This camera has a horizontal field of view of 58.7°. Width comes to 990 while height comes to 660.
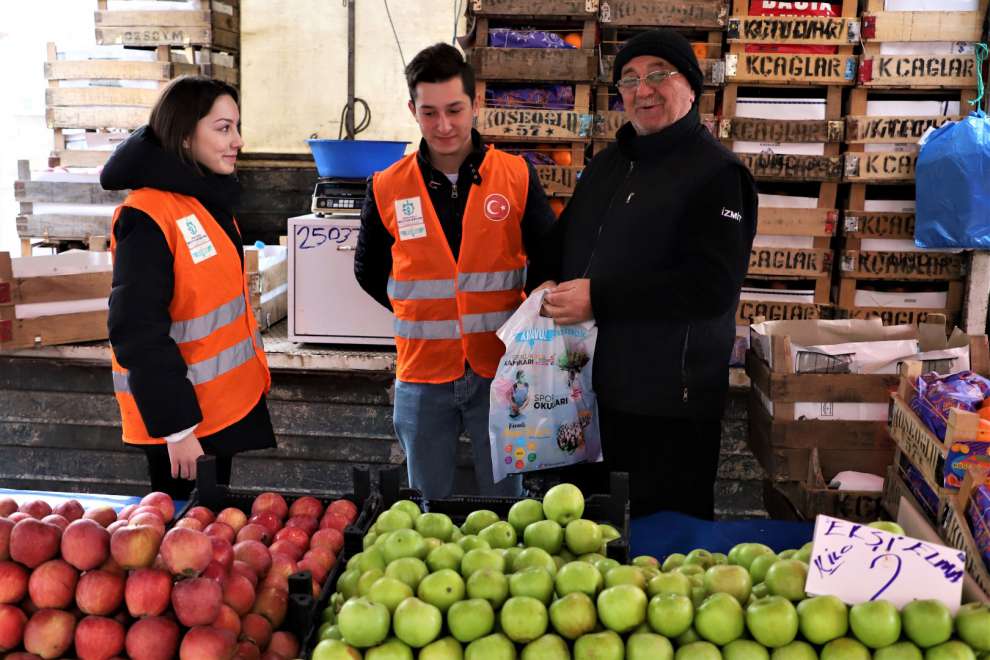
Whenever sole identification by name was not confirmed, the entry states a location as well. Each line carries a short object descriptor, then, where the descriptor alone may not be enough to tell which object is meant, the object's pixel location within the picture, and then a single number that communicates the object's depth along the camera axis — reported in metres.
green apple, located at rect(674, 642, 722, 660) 1.35
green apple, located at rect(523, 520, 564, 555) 1.66
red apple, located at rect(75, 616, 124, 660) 1.45
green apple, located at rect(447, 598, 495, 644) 1.39
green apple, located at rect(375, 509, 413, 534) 1.73
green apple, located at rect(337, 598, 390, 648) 1.38
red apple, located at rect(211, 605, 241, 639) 1.50
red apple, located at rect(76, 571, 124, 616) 1.46
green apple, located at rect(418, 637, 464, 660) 1.36
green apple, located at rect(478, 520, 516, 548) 1.67
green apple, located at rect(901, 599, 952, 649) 1.37
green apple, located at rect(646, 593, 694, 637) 1.38
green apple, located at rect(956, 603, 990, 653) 1.37
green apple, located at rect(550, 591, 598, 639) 1.40
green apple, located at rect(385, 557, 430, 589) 1.50
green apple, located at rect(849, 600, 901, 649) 1.37
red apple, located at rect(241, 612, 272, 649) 1.57
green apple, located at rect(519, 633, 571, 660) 1.36
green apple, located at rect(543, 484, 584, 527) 1.72
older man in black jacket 2.30
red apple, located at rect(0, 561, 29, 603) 1.48
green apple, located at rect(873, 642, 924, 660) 1.36
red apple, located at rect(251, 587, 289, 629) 1.66
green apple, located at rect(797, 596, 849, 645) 1.39
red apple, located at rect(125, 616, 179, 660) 1.44
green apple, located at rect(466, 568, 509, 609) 1.45
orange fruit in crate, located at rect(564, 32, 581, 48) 4.37
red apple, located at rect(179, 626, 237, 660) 1.43
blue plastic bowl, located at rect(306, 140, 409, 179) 3.70
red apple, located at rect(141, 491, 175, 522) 1.98
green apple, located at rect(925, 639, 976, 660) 1.35
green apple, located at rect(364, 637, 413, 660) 1.36
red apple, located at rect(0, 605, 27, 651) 1.47
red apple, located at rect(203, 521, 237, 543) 1.85
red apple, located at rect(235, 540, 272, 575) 1.74
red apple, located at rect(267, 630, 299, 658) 1.57
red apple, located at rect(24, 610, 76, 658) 1.46
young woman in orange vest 2.32
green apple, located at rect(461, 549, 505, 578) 1.52
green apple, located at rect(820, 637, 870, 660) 1.35
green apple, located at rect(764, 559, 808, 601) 1.48
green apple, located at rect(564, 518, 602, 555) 1.66
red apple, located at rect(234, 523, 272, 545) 1.87
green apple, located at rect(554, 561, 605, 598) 1.46
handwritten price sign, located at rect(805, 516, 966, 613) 1.44
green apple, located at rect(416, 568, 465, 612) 1.45
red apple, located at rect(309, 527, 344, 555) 1.87
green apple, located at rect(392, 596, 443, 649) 1.38
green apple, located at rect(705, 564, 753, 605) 1.49
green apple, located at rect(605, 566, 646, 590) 1.46
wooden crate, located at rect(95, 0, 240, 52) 5.64
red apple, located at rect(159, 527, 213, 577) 1.49
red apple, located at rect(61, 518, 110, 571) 1.49
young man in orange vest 2.81
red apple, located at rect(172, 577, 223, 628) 1.46
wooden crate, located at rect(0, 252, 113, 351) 3.83
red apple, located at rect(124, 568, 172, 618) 1.46
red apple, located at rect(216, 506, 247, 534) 1.95
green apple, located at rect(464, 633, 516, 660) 1.35
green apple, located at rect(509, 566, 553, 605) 1.46
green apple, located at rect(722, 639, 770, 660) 1.37
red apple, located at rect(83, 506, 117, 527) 1.81
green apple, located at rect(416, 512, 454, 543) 1.73
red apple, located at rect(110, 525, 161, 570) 1.49
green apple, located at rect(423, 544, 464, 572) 1.55
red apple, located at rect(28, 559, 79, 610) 1.48
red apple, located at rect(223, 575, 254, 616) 1.58
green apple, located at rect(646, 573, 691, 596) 1.44
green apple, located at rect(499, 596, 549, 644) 1.39
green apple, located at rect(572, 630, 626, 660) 1.35
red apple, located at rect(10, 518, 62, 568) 1.51
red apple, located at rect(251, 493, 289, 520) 1.99
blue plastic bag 4.21
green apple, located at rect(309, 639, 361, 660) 1.36
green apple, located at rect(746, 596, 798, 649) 1.38
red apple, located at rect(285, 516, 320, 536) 1.94
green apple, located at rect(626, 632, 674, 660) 1.35
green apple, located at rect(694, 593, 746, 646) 1.40
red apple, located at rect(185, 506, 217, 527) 1.94
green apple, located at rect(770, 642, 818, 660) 1.36
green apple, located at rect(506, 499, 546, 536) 1.75
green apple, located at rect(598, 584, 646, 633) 1.40
